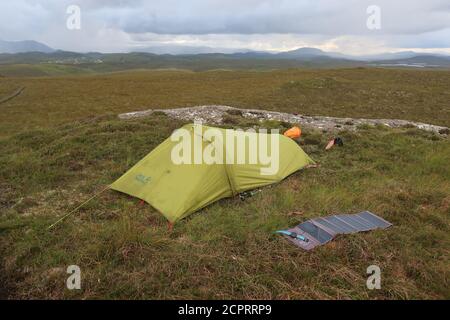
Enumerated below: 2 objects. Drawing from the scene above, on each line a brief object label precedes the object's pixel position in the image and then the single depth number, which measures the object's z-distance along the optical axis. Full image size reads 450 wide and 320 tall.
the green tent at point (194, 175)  7.46
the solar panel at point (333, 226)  5.96
